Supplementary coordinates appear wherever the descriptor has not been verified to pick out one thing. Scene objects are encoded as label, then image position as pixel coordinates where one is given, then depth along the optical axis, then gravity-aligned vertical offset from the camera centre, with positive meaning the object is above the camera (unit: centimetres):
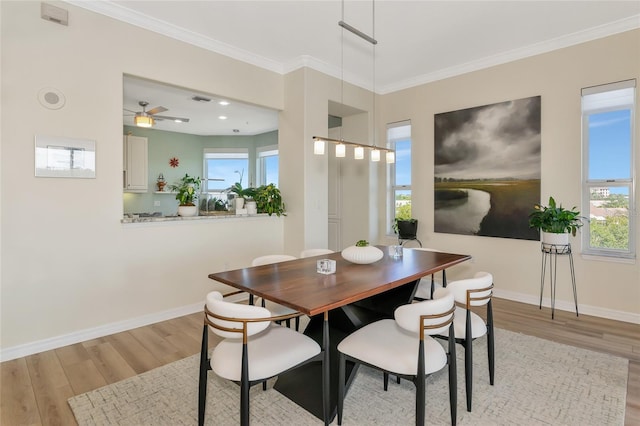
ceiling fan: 509 +131
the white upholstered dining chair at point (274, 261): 258 -45
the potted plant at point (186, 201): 396 +8
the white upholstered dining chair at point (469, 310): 210 -62
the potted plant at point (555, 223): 362 -14
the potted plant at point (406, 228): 507 -28
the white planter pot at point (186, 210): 395 -2
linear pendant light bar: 310 +61
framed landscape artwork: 415 +51
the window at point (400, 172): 541 +59
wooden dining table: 189 -47
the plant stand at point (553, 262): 370 -60
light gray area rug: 204 -122
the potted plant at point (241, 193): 464 +20
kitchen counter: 342 -11
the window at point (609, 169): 361 +43
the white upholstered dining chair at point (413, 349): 174 -75
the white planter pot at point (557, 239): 365 -31
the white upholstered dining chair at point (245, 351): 167 -74
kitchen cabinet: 650 +83
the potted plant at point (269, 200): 464 +11
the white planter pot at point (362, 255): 264 -35
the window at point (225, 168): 860 +100
